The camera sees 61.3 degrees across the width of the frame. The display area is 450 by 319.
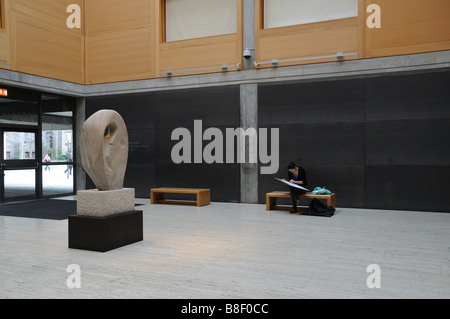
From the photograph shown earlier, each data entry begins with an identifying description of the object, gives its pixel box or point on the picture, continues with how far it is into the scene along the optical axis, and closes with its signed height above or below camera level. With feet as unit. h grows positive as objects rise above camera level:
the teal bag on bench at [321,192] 29.99 -3.14
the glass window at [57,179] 39.96 -2.94
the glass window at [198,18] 37.47 +13.63
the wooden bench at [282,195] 29.32 -3.79
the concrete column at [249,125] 35.91 +2.60
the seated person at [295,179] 29.68 -2.17
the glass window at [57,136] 40.06 +1.77
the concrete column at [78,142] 43.42 +1.11
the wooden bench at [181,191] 34.42 -4.12
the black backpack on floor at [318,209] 28.40 -4.34
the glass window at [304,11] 33.04 +12.75
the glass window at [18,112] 35.19 +3.85
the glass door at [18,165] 35.53 -1.21
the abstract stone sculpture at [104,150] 18.39 +0.11
